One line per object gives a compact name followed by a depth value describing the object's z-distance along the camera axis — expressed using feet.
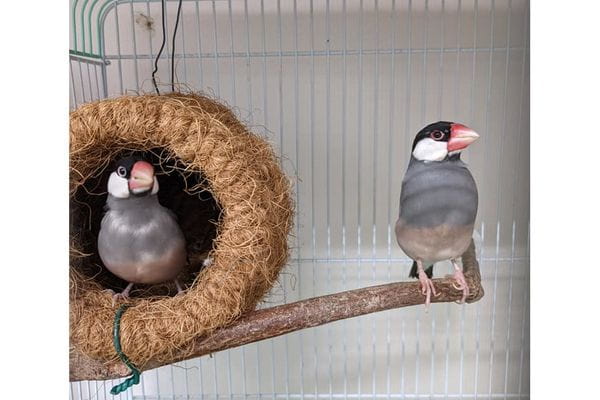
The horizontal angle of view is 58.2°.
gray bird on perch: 1.96
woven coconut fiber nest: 2.09
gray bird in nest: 2.26
